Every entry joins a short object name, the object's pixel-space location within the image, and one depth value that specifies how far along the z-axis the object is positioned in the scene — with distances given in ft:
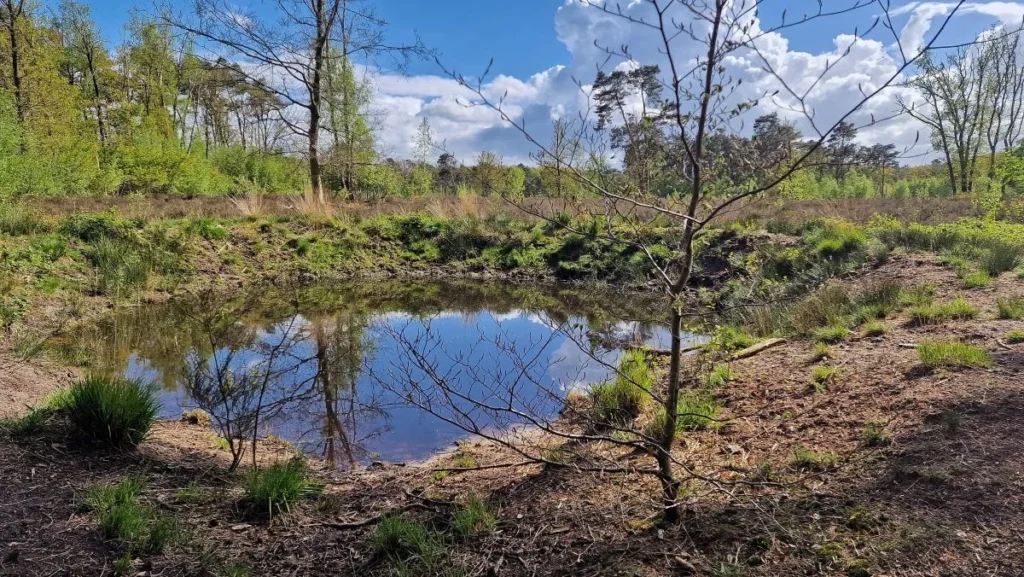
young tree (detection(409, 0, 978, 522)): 6.41
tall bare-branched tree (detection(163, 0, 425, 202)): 39.52
